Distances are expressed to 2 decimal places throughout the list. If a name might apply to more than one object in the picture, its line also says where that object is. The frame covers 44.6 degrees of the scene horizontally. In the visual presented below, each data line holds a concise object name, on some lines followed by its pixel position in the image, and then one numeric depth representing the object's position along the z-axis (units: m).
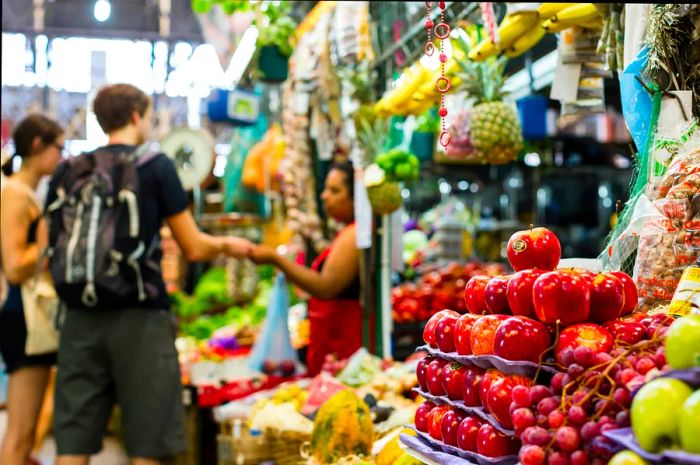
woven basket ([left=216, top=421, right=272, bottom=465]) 3.52
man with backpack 3.26
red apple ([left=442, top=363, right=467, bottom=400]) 1.73
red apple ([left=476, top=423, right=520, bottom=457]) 1.51
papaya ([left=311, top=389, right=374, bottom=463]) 2.75
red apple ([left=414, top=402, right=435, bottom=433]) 1.86
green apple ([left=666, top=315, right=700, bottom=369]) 1.17
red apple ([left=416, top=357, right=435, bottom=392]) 1.90
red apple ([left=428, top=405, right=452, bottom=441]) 1.78
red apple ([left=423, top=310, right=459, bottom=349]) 1.90
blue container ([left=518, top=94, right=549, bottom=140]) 5.51
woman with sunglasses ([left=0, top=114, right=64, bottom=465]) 3.84
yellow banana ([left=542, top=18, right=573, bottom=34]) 2.72
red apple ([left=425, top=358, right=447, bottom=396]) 1.82
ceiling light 16.36
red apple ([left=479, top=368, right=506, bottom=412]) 1.56
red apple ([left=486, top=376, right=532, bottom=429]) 1.49
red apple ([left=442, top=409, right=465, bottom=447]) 1.70
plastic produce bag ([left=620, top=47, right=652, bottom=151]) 2.24
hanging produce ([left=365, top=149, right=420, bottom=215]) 3.97
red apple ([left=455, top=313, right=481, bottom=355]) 1.73
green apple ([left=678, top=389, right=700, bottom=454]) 1.08
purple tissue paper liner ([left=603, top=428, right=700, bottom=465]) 1.09
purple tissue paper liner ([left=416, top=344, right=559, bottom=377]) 1.52
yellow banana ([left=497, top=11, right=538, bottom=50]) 2.82
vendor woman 4.45
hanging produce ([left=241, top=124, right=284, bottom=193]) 6.92
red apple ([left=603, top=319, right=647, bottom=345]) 1.50
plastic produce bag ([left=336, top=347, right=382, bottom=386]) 3.77
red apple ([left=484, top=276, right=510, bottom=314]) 1.74
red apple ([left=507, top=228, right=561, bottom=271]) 1.79
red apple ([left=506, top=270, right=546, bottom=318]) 1.64
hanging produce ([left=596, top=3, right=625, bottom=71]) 2.48
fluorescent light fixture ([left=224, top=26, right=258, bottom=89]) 5.48
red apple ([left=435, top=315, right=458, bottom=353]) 1.82
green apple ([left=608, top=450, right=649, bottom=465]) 1.16
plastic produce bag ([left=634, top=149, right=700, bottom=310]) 1.86
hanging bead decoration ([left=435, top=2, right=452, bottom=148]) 1.82
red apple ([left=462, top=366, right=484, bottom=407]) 1.65
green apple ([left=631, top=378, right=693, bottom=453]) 1.15
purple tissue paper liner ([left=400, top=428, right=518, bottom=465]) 1.50
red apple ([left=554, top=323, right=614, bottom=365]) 1.47
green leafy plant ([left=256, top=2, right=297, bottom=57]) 5.34
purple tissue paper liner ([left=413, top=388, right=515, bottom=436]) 1.51
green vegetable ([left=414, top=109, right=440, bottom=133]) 5.24
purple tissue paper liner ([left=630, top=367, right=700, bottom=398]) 1.16
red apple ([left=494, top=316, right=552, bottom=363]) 1.54
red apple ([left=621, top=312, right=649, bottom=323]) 1.60
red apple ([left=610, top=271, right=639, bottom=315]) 1.68
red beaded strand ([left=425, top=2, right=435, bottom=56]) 1.87
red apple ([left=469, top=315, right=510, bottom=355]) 1.64
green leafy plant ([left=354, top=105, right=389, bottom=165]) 4.35
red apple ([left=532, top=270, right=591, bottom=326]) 1.55
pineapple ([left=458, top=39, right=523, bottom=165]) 3.36
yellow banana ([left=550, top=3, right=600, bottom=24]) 2.62
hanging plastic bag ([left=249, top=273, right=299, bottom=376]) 4.94
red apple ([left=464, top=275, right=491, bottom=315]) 1.85
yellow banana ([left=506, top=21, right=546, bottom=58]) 2.93
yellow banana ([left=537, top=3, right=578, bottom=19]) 2.69
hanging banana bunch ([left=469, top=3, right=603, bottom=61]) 2.65
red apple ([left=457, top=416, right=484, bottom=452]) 1.61
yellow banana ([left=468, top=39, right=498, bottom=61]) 3.11
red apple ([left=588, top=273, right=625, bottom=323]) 1.60
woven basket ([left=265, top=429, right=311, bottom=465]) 3.21
